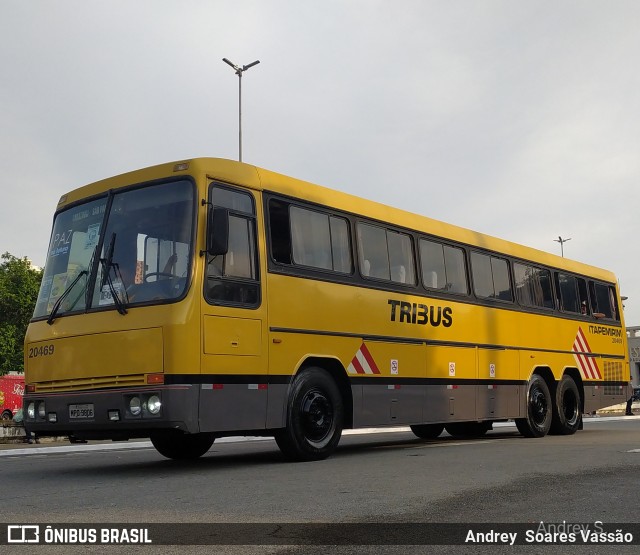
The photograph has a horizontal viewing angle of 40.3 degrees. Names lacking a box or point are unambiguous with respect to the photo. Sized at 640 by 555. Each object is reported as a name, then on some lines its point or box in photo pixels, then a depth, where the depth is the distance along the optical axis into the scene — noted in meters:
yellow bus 9.34
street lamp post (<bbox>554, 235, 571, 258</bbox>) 74.69
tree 70.31
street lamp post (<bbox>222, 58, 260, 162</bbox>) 34.53
